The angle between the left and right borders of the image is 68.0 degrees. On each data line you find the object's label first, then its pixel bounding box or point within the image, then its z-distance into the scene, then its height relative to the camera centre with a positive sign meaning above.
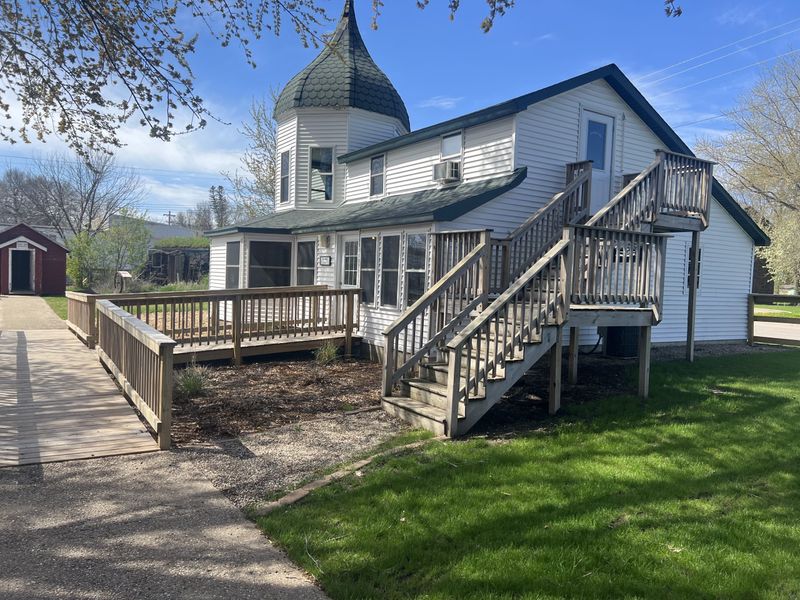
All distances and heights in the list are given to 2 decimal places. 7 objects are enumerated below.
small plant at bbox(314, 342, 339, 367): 10.99 -1.47
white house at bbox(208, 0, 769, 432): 10.75 +1.96
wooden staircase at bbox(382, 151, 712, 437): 6.51 -0.26
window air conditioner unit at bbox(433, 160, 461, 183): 12.04 +2.22
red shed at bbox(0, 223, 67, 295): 28.73 +0.27
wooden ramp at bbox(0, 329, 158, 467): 5.61 -1.66
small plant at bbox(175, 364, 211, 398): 7.93 -1.51
